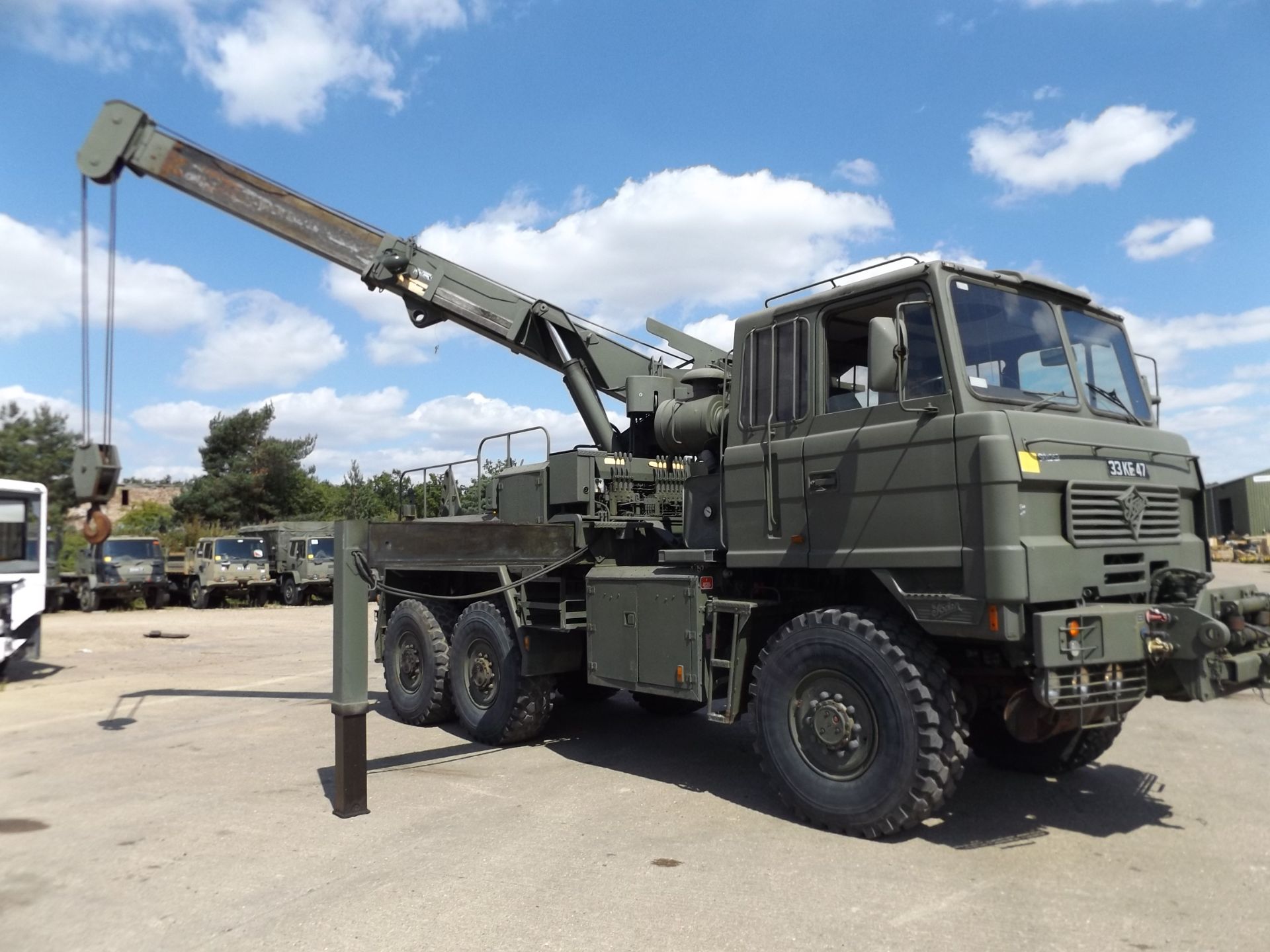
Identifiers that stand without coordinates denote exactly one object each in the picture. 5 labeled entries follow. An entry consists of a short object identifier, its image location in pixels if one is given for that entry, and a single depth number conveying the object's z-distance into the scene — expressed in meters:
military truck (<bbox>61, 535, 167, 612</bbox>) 25.95
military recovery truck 5.12
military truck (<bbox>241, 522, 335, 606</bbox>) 27.52
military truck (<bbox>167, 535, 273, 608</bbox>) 27.25
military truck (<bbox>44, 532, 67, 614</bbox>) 24.00
